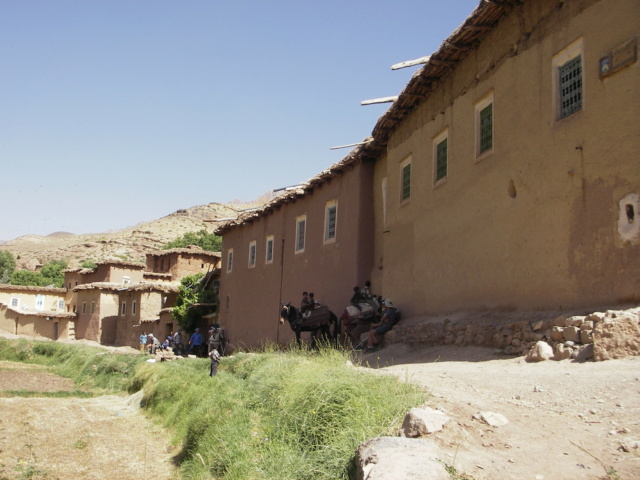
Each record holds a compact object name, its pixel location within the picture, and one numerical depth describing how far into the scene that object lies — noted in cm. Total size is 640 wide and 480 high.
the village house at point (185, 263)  3903
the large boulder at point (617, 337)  712
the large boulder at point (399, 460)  461
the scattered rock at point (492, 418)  564
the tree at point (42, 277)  6153
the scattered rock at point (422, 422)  549
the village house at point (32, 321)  4447
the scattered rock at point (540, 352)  818
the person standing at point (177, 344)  2881
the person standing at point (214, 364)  1427
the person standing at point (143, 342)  3338
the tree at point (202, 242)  6052
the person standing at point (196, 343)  2792
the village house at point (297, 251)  1741
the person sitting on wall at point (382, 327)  1356
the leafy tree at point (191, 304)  3030
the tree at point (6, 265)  6514
